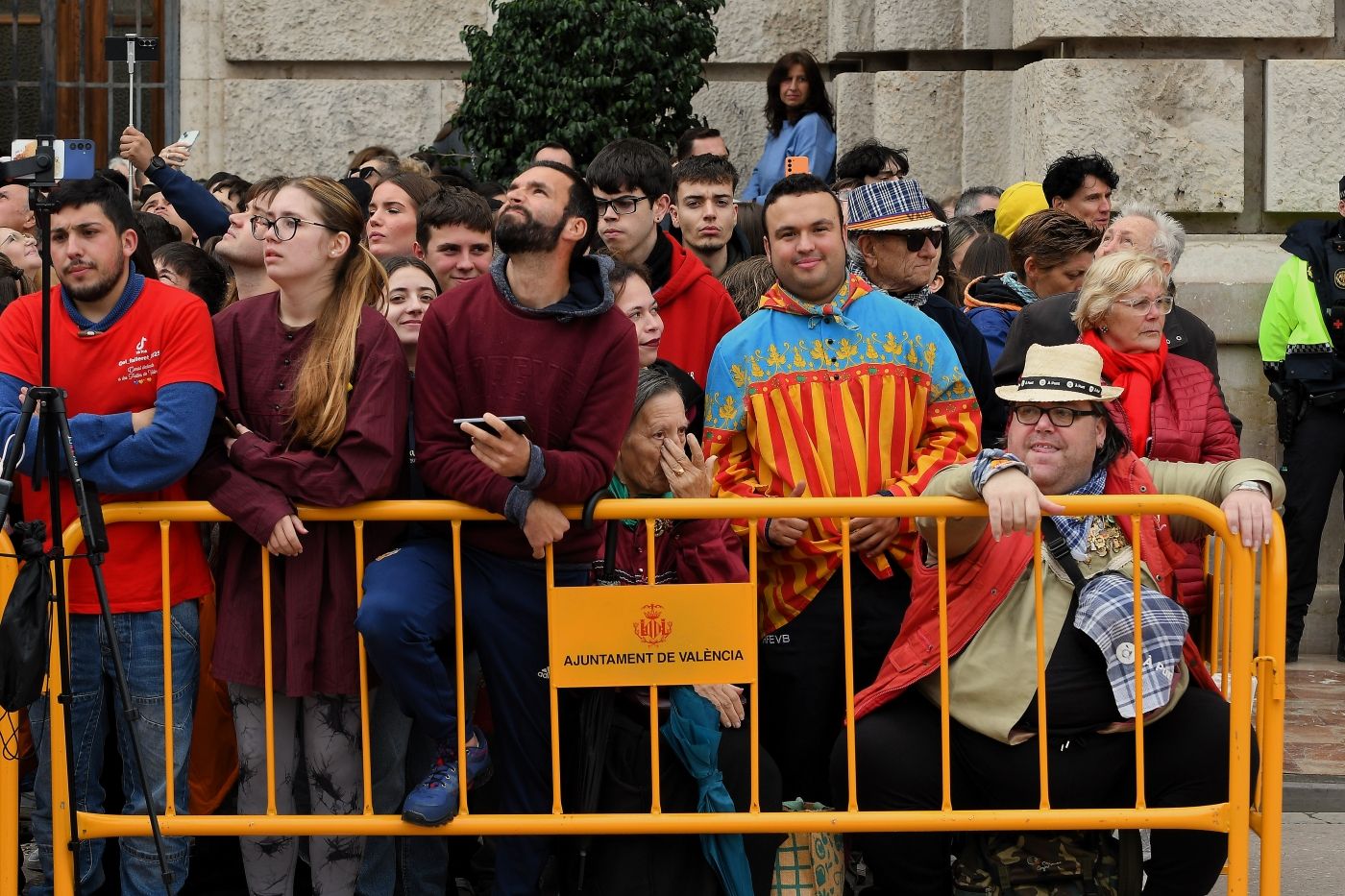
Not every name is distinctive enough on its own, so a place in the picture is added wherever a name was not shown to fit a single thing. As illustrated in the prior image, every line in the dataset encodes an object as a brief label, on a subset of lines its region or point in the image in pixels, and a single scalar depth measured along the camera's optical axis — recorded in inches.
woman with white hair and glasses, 419.2
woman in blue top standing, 743.1
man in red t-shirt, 361.3
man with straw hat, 352.6
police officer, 630.4
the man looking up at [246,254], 461.2
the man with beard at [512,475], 342.6
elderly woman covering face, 355.8
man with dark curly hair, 596.5
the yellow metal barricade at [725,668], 341.5
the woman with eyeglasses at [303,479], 351.4
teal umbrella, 350.5
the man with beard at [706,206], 525.2
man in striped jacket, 382.9
